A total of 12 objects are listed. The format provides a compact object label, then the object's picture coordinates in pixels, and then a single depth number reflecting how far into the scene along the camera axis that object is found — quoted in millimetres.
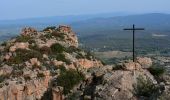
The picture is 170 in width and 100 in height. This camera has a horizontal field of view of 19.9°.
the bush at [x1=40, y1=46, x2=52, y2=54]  46025
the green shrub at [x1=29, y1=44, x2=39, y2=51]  46359
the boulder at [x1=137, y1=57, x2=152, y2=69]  30625
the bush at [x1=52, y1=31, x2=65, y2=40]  52656
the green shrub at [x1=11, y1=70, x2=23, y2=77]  39969
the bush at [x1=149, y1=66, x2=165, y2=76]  29828
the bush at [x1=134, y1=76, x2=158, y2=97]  27062
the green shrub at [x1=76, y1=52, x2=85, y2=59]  48166
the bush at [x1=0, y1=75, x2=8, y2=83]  38975
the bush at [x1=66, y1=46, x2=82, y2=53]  48888
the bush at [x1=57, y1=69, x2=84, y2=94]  32375
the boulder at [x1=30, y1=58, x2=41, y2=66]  42488
